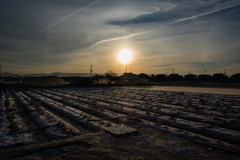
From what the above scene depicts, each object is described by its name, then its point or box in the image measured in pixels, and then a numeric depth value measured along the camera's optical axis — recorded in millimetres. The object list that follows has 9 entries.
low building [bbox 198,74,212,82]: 101125
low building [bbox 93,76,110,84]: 50481
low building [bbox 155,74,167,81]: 102462
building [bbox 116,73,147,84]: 58541
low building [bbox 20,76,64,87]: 44125
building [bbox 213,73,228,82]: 87412
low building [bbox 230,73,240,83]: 84325
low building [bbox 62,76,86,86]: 56806
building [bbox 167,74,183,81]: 99225
